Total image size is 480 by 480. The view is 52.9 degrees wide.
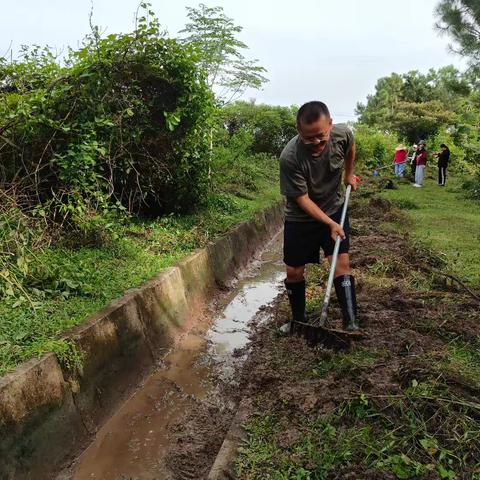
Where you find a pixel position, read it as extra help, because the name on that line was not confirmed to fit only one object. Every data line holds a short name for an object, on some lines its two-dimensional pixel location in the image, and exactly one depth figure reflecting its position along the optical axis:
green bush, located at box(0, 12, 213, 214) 5.44
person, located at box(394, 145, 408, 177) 20.31
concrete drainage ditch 2.93
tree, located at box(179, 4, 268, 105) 10.36
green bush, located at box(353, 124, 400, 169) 25.48
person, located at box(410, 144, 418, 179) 18.69
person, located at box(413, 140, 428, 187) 17.41
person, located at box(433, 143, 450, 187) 18.05
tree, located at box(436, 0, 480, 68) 15.22
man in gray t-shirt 3.90
